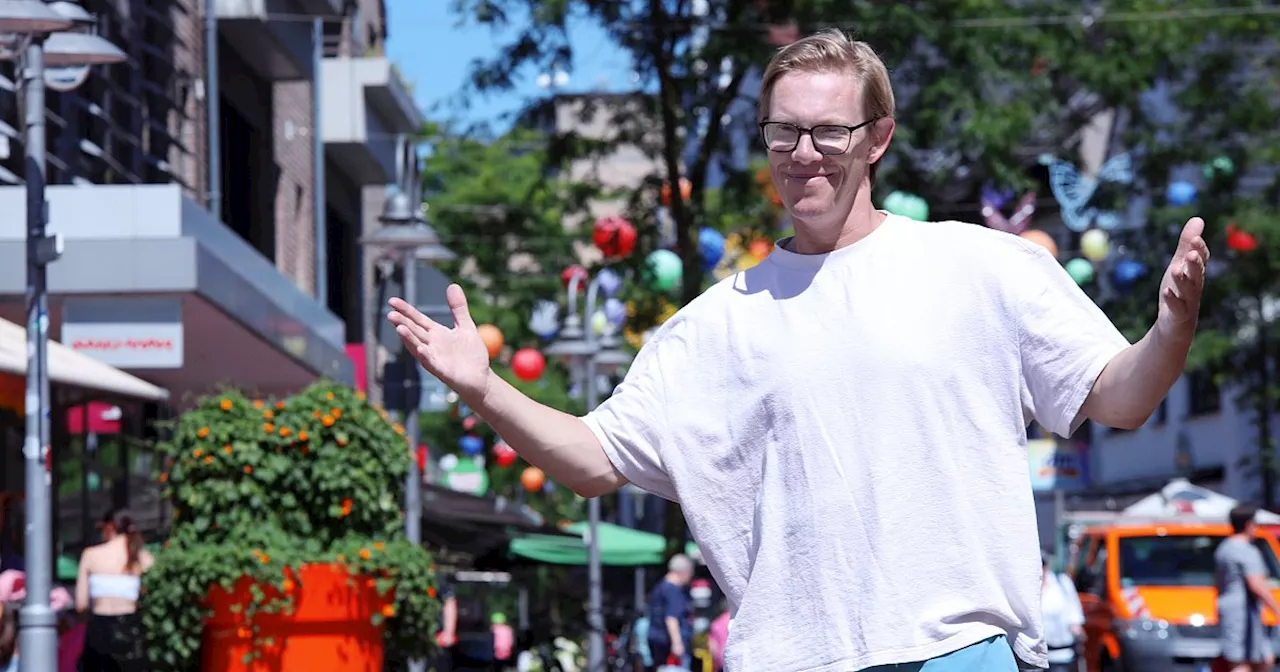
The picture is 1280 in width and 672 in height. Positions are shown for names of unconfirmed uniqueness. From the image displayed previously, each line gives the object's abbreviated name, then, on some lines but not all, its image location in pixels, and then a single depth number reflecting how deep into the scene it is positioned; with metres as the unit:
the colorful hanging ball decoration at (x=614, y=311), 31.50
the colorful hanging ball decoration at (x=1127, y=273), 27.41
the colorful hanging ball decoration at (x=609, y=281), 23.90
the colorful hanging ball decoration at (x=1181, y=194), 26.89
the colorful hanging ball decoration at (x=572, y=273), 30.50
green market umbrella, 25.86
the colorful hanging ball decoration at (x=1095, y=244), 26.33
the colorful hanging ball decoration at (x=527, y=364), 29.83
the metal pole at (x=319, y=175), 26.44
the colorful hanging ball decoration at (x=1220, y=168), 26.89
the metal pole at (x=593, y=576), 24.17
